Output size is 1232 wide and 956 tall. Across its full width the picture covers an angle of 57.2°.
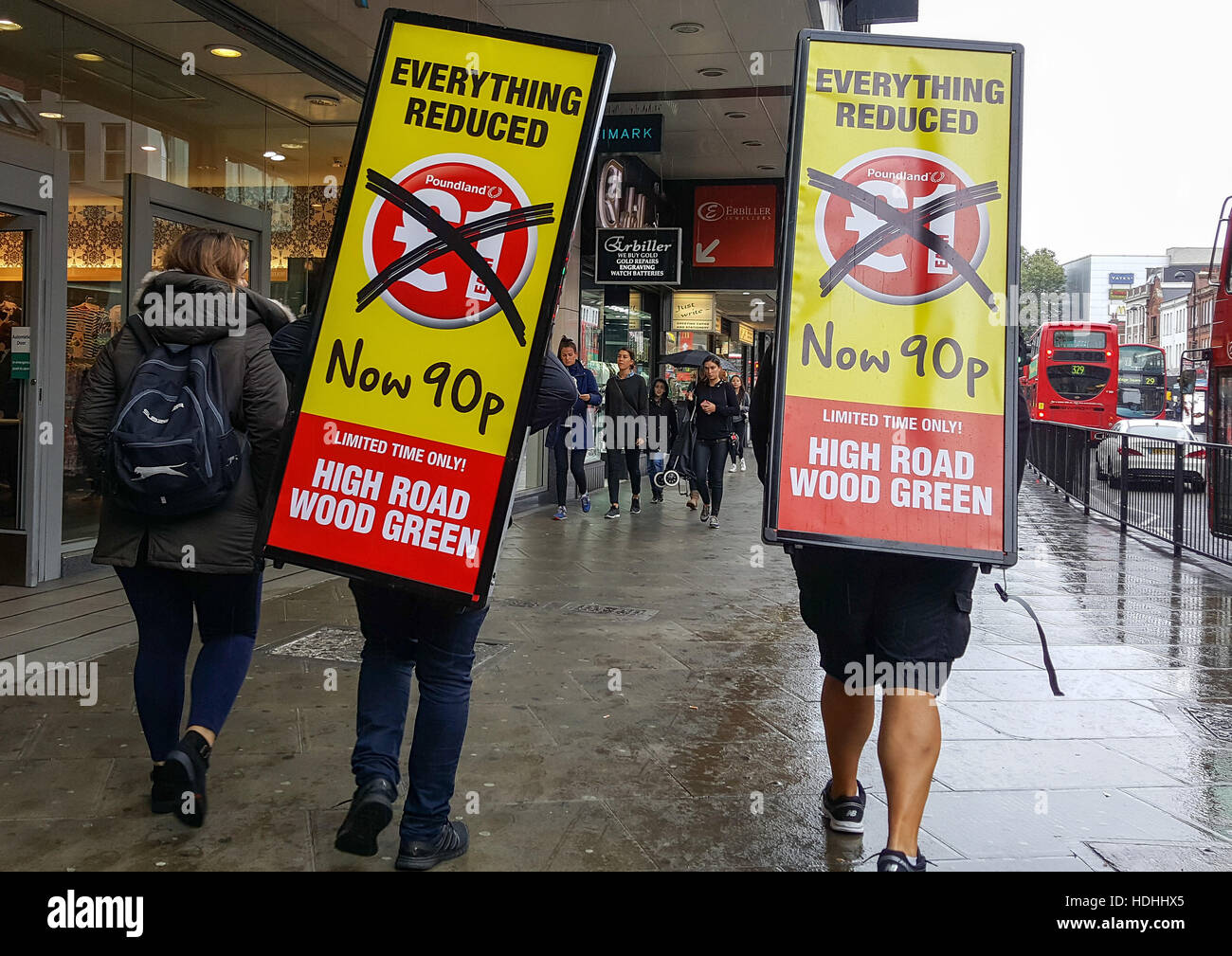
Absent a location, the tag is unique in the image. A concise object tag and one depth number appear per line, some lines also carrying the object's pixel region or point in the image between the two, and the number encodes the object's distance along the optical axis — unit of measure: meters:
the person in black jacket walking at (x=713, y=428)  11.92
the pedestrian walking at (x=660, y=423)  13.56
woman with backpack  3.38
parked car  10.95
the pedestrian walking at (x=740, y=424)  15.73
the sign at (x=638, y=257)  12.94
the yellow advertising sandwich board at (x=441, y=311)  3.10
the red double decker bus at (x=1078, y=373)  28.66
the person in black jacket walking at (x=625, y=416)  12.94
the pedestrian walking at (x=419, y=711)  3.20
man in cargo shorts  3.12
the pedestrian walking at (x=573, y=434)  11.86
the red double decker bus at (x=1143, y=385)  31.34
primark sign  12.00
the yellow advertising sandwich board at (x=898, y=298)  3.12
